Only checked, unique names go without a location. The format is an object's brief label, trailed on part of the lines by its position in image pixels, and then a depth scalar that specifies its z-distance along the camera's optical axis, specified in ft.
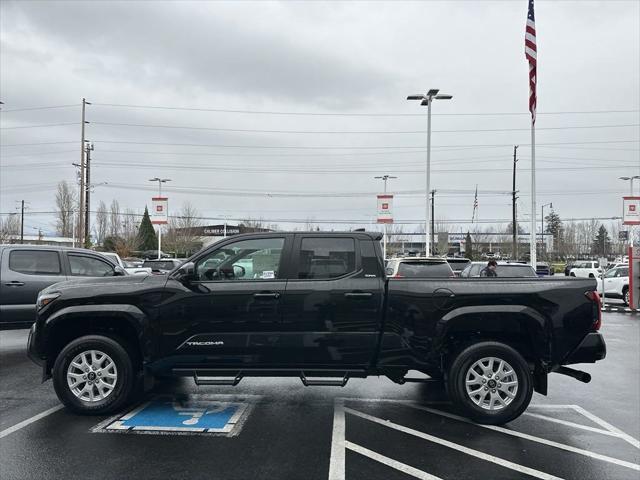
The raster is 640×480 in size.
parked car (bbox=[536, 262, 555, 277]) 88.24
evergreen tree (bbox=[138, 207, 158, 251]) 202.24
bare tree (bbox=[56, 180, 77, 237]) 203.62
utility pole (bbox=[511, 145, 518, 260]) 144.97
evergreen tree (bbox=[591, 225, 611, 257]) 256.73
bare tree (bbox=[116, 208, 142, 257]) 166.20
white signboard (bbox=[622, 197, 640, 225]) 74.74
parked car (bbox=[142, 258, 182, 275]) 73.10
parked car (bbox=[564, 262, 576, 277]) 127.45
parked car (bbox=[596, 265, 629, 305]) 68.69
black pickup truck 17.79
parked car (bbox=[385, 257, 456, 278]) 40.91
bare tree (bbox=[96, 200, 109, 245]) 237.72
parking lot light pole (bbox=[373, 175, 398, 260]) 123.50
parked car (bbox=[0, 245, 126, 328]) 29.43
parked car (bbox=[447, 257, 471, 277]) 65.41
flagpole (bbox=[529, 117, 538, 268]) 73.88
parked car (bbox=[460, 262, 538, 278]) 44.83
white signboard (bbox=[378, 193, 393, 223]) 86.99
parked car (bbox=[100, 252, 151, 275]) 34.91
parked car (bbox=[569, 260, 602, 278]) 117.60
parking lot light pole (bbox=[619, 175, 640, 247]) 118.42
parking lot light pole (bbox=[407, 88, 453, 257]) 77.97
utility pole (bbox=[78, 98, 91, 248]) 116.97
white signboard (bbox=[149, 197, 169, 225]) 112.98
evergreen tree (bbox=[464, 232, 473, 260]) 198.08
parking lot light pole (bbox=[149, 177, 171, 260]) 146.30
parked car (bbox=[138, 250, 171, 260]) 162.20
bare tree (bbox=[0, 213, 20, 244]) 223.22
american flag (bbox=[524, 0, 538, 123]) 61.77
